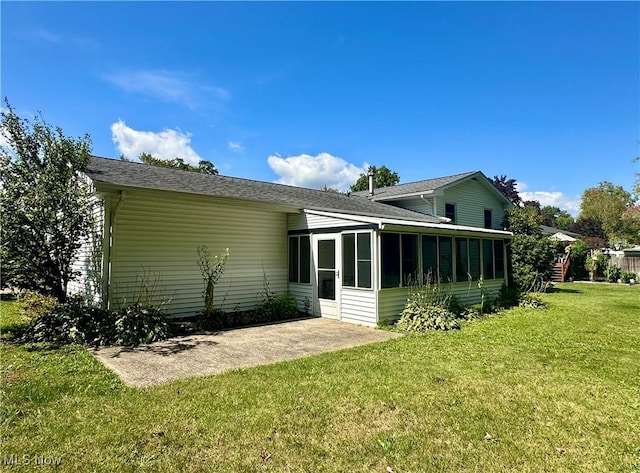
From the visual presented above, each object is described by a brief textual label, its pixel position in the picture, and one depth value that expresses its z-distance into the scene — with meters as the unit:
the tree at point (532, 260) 14.40
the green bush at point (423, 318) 8.45
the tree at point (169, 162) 31.94
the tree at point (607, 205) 51.78
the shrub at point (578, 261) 22.02
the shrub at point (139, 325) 6.99
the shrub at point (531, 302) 11.99
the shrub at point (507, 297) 12.60
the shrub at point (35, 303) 8.10
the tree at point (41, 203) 7.27
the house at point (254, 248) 8.38
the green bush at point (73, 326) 6.83
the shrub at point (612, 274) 20.98
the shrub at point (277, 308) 9.75
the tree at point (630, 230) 33.51
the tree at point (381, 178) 41.09
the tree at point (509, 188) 39.19
